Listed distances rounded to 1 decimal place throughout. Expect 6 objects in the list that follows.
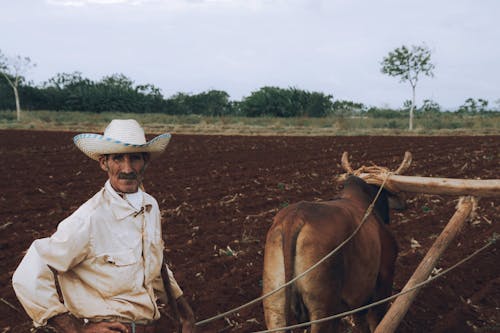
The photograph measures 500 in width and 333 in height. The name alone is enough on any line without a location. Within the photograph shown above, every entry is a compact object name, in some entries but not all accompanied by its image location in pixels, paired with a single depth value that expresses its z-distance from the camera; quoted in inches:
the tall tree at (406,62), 1414.9
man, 98.5
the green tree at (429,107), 2396.2
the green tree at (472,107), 2231.1
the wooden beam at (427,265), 150.3
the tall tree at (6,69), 1650.6
